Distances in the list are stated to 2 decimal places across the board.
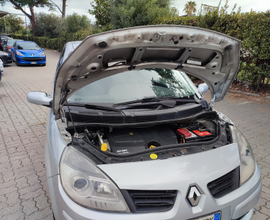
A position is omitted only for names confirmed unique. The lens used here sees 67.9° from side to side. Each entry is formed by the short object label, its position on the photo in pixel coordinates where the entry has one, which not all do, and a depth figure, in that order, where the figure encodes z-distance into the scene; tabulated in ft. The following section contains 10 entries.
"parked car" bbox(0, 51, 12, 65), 36.97
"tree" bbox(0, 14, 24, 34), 153.38
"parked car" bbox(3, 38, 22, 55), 47.26
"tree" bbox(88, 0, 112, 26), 38.01
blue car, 40.68
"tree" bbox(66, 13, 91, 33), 64.90
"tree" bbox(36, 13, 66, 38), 89.14
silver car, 4.64
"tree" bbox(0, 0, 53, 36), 89.96
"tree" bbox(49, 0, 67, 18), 87.19
